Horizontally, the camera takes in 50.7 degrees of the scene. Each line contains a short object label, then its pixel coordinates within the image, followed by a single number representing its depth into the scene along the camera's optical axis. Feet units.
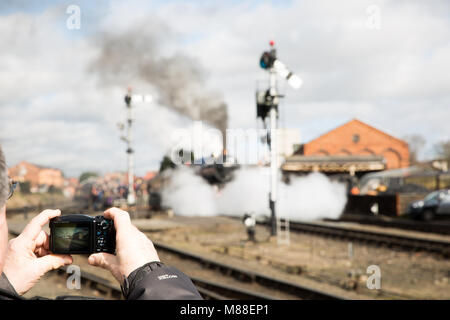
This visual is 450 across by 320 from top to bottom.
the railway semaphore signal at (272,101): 51.55
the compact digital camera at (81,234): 4.75
